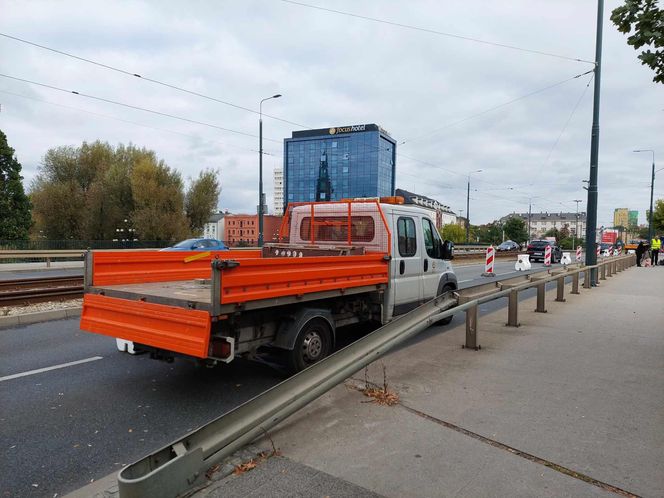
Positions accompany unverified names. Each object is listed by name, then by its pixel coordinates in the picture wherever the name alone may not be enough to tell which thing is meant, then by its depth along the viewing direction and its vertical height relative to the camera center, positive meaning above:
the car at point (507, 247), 52.80 -0.94
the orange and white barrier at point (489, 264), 19.05 -1.08
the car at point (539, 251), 33.53 -0.83
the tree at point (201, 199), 46.97 +3.57
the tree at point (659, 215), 49.09 +2.89
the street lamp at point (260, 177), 26.19 +3.53
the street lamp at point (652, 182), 33.50 +4.39
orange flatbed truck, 4.07 -0.59
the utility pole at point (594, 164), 13.02 +2.26
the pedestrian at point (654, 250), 24.77 -0.46
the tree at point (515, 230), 87.62 +1.76
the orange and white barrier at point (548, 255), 27.86 -0.96
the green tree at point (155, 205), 42.75 +2.63
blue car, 19.33 -0.53
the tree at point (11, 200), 38.38 +2.54
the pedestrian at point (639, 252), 25.80 -0.59
